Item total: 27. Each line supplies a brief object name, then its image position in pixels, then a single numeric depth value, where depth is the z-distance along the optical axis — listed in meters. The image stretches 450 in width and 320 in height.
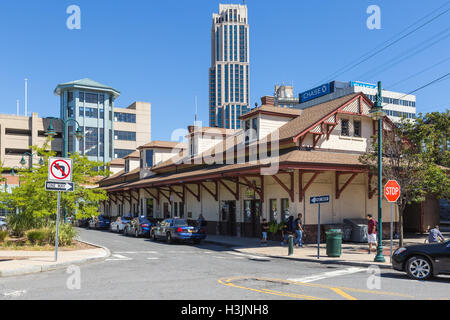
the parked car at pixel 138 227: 30.83
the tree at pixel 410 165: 19.14
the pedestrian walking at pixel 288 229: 22.14
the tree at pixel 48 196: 20.62
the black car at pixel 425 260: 11.35
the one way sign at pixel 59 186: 14.36
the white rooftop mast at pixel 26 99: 84.12
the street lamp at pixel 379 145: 15.85
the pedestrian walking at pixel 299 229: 21.53
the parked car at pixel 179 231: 24.55
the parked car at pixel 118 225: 36.80
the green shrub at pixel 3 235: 21.14
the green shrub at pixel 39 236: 20.19
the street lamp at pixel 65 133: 20.31
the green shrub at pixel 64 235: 20.31
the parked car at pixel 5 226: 25.15
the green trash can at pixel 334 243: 17.45
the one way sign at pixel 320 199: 17.98
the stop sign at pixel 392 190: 15.83
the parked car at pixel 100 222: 44.03
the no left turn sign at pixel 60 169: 14.63
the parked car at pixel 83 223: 49.78
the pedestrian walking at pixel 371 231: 18.85
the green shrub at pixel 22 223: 22.76
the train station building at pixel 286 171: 23.22
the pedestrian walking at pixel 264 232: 22.78
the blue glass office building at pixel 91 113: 83.38
